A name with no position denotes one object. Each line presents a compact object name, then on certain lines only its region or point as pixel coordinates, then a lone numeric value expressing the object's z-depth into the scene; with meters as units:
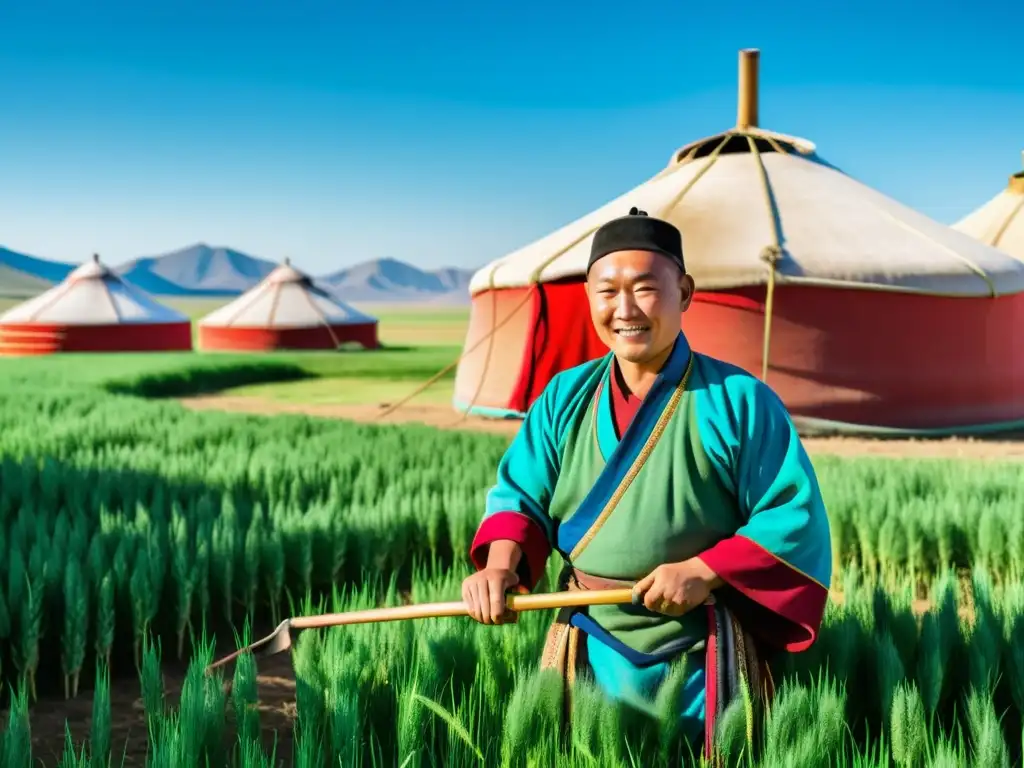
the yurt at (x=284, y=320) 22.86
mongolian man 1.65
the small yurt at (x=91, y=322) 21.81
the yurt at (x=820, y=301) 8.47
